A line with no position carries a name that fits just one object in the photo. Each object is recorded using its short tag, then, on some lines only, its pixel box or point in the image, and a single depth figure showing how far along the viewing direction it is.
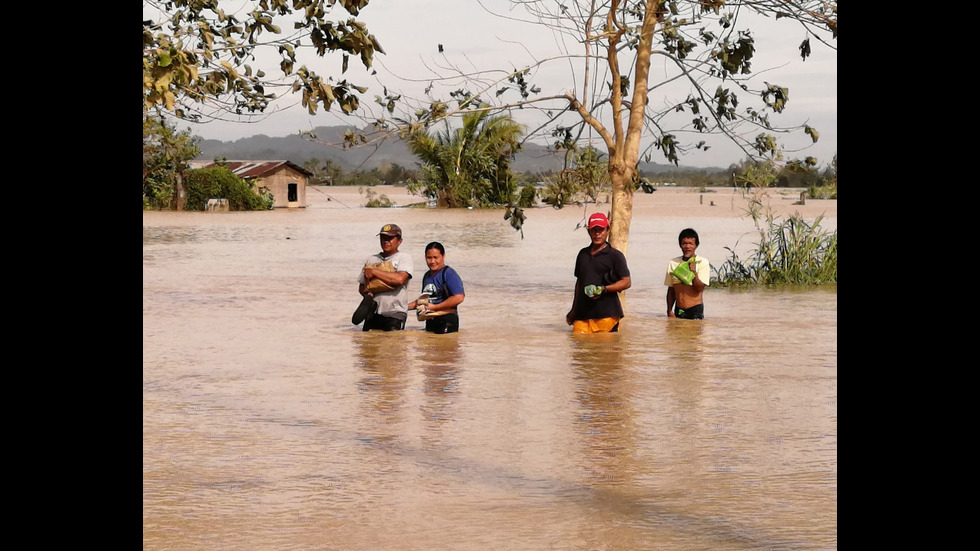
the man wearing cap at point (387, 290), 12.95
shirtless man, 13.65
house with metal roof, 60.91
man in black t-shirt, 12.78
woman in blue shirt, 12.97
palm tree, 55.00
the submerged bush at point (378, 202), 70.94
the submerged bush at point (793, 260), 20.86
